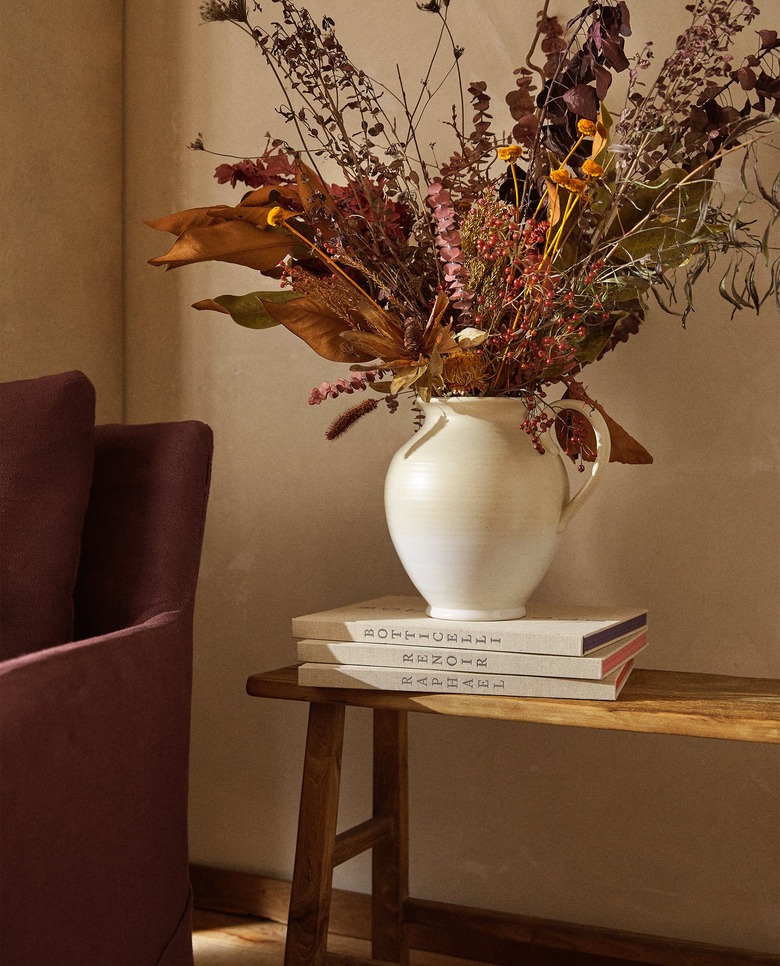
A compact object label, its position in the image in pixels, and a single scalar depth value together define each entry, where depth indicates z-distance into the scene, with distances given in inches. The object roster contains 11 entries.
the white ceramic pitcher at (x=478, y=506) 44.4
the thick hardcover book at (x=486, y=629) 42.4
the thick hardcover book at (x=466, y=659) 41.8
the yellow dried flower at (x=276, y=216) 45.6
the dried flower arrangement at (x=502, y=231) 43.7
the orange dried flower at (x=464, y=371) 44.9
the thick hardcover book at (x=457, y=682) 41.8
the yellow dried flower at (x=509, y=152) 44.4
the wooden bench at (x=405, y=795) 40.8
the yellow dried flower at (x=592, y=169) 42.6
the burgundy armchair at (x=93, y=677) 34.3
